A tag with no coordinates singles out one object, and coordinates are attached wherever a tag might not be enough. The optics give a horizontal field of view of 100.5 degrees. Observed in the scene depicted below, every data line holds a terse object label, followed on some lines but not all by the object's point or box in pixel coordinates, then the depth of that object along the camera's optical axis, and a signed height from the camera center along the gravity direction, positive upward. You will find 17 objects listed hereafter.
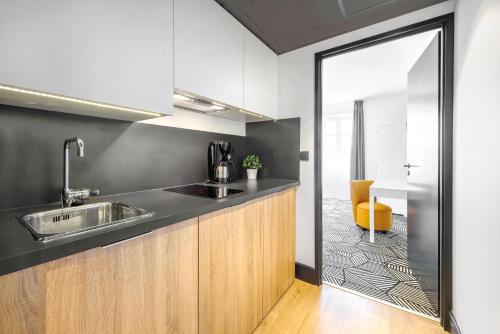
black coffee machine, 1.82 +0.02
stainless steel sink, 0.88 -0.24
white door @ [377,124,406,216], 4.50 +0.22
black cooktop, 1.27 -0.18
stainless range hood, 1.35 +0.46
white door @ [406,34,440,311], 1.54 -0.03
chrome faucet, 0.98 -0.13
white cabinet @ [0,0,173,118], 0.67 +0.45
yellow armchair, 3.01 -0.66
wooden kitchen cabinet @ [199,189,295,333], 1.03 -0.60
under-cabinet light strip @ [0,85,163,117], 0.71 +0.27
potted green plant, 2.15 -0.01
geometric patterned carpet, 1.77 -1.09
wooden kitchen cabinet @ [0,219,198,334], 0.52 -0.39
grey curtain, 5.10 +0.57
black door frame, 1.41 +0.08
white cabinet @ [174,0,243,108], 1.17 +0.73
